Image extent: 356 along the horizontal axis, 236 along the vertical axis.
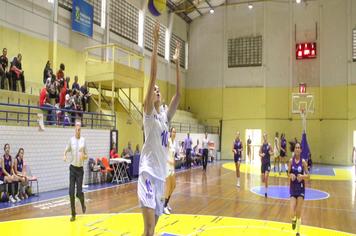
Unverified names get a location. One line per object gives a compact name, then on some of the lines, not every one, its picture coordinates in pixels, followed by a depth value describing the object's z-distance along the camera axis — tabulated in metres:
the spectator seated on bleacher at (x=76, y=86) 15.32
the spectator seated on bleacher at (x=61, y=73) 15.08
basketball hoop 26.75
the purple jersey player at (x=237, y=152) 14.15
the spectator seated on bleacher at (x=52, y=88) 13.66
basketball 5.95
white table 15.21
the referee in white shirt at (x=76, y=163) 8.25
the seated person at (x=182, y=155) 21.56
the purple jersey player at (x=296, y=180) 7.68
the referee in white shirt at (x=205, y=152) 21.55
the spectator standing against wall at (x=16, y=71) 13.29
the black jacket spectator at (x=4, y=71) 12.88
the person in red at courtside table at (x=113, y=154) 15.80
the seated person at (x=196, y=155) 24.20
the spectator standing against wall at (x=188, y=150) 22.38
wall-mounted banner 17.53
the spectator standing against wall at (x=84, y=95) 15.95
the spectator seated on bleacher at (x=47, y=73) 14.13
